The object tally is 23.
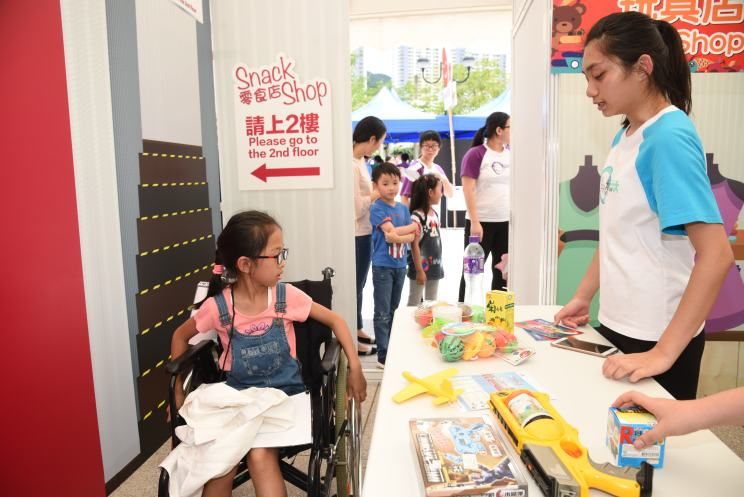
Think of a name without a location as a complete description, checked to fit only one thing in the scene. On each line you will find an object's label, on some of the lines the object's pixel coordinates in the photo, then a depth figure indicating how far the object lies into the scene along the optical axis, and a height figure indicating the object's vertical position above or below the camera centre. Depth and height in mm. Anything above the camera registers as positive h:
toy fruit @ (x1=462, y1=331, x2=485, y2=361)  1253 -391
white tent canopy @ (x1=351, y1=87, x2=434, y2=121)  8453 +1385
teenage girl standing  1027 -57
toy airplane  1043 -420
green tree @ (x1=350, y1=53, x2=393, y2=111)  17641 +3810
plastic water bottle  3463 -555
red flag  10344 +2458
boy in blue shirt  3098 -336
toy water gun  725 -413
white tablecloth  778 -442
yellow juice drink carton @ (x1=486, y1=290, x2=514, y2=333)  1410 -341
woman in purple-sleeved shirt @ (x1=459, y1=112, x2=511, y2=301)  3686 +35
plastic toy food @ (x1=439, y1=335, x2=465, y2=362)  1239 -392
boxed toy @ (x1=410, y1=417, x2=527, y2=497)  713 -419
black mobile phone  1271 -414
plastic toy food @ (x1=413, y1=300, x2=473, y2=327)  1517 -377
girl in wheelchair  1713 -422
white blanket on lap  1330 -660
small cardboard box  788 -400
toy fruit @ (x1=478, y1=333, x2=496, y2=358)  1266 -399
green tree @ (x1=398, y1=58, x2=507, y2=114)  16984 +3399
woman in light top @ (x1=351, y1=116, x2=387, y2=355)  3288 +33
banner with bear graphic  2309 +733
